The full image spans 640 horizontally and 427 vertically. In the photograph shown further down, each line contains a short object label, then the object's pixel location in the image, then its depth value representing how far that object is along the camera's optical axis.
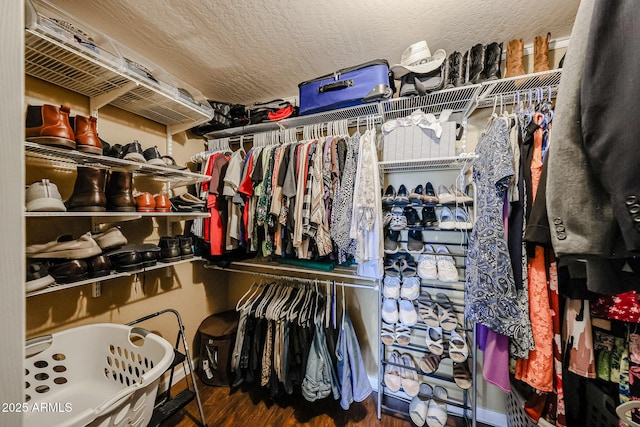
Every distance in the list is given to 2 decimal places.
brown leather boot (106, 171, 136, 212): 1.09
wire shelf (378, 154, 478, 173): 1.17
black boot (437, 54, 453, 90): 1.17
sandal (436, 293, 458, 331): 1.19
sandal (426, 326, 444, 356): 1.19
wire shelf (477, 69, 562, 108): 1.04
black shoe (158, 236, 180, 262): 1.33
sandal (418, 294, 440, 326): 1.22
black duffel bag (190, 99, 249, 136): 1.69
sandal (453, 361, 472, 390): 1.16
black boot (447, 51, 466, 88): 1.16
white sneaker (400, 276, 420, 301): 1.23
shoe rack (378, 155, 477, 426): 1.31
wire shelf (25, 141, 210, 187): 0.88
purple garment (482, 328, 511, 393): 0.92
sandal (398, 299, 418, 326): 1.23
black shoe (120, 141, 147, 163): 1.10
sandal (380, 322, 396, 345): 1.26
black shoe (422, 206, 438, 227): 1.27
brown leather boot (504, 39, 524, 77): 1.15
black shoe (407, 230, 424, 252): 1.32
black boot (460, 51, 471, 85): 1.16
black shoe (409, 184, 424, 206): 1.21
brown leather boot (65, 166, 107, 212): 0.97
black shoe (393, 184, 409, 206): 1.24
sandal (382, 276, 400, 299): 1.25
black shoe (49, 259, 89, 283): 0.89
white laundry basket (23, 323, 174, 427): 0.90
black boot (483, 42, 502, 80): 1.12
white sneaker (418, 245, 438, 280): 1.21
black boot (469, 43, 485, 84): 1.13
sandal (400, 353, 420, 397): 1.27
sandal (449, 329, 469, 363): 1.14
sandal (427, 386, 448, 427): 1.20
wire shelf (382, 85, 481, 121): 1.18
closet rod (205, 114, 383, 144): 1.42
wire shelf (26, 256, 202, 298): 0.84
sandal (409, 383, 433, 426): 1.24
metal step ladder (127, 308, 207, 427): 1.16
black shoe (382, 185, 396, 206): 1.27
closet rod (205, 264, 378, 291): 1.38
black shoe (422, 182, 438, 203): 1.38
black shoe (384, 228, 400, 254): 1.30
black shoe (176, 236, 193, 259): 1.42
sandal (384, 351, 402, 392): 1.29
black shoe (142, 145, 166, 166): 1.22
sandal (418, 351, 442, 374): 1.25
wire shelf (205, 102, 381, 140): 1.37
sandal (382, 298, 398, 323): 1.26
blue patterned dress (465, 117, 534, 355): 0.87
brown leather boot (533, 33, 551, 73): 1.12
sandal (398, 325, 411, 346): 1.26
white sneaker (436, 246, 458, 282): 1.18
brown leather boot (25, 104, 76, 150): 0.83
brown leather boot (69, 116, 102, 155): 0.92
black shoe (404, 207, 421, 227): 1.30
